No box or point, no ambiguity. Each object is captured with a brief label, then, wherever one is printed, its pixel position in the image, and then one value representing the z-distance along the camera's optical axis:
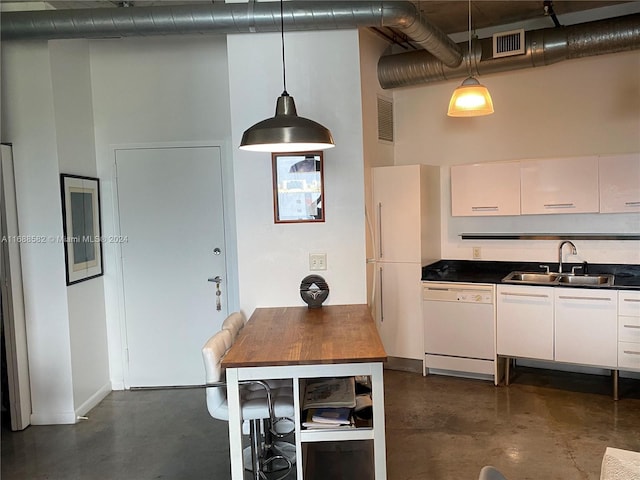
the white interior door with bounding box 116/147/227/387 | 4.37
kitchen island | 2.35
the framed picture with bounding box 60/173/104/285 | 3.85
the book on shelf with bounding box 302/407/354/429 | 2.46
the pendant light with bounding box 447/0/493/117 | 3.35
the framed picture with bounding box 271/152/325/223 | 3.41
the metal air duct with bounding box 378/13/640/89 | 3.88
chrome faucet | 4.43
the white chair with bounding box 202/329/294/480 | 2.61
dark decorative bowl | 3.41
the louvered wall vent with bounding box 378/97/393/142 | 4.93
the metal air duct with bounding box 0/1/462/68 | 3.16
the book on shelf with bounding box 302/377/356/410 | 2.56
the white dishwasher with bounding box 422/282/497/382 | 4.29
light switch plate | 3.46
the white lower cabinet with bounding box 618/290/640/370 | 3.74
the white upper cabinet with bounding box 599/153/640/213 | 3.96
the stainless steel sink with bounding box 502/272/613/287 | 4.15
